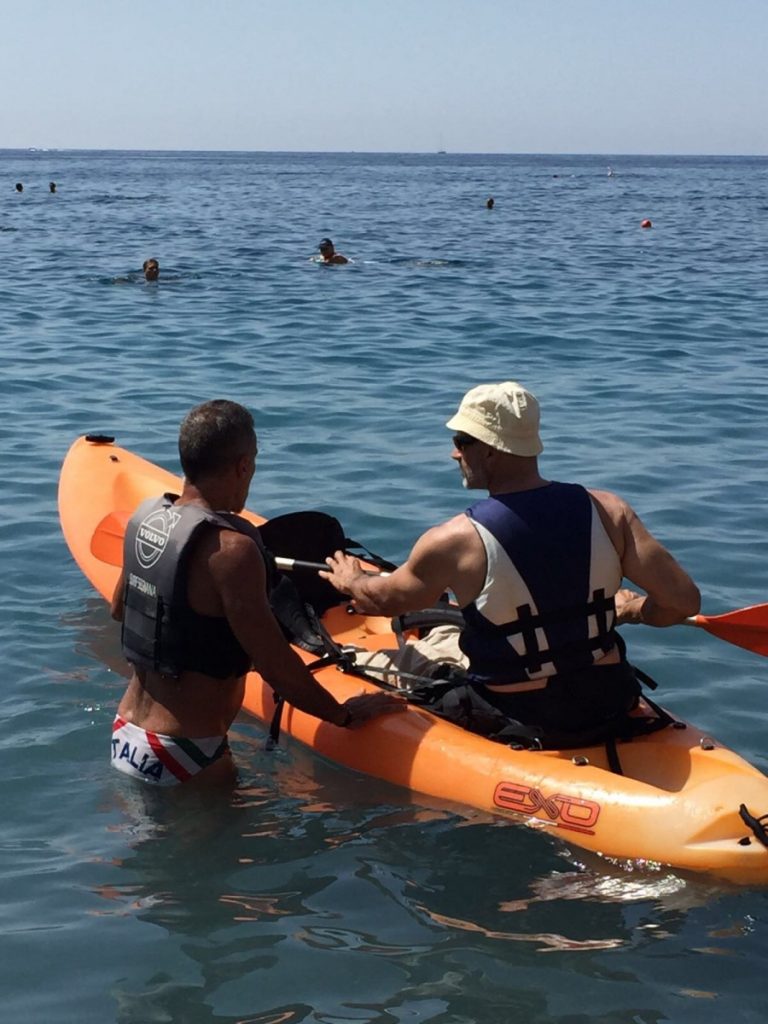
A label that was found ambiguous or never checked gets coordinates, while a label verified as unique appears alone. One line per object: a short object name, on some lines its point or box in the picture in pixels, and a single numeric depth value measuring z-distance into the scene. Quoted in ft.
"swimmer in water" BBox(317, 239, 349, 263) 70.69
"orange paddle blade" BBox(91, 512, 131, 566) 19.92
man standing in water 14.44
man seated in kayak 14.61
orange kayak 14.37
